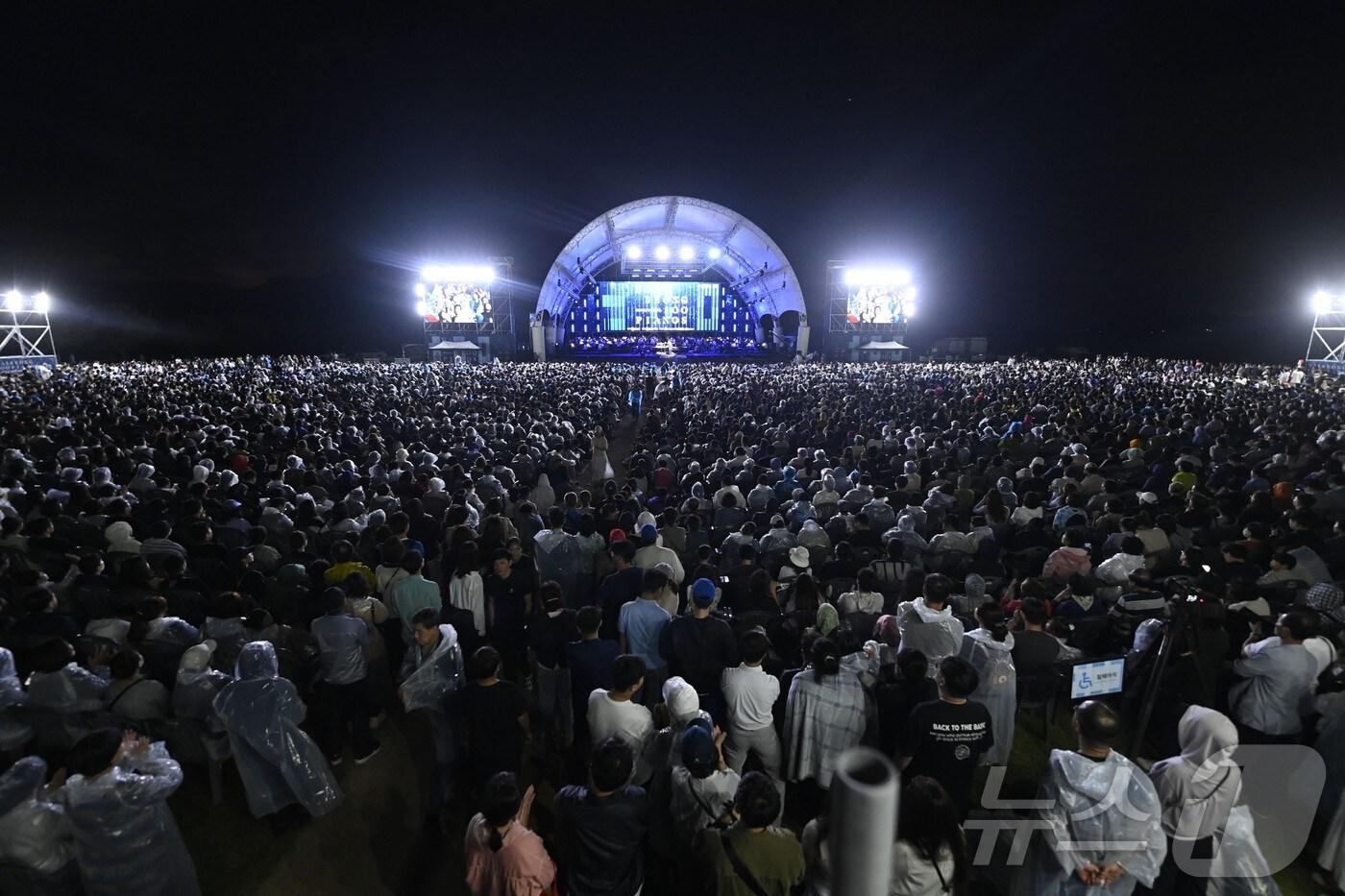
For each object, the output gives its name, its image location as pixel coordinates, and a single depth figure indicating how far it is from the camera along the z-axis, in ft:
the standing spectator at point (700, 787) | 8.35
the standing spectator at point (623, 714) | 9.72
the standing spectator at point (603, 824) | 7.64
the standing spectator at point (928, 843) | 6.98
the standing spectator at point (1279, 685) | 10.81
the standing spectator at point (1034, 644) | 12.55
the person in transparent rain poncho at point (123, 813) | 7.79
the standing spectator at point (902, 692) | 10.77
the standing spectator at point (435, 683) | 11.17
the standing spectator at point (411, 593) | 13.98
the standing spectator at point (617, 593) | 14.99
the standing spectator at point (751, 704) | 10.78
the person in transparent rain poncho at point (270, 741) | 10.27
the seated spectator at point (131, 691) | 10.55
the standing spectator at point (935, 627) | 12.41
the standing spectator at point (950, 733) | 9.34
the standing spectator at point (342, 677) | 12.26
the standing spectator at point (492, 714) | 10.21
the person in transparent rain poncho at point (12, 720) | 9.94
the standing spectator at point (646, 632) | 12.92
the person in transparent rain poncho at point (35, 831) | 7.72
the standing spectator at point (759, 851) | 7.13
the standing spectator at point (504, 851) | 7.39
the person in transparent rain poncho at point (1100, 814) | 7.45
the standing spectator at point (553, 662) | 12.92
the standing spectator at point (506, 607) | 15.10
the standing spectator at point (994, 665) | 11.73
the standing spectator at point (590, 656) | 11.75
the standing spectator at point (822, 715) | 10.57
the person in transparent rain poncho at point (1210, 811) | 7.82
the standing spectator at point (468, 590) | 14.79
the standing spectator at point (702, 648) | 11.79
